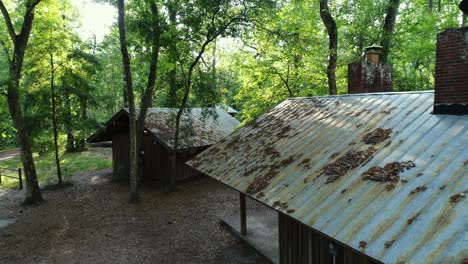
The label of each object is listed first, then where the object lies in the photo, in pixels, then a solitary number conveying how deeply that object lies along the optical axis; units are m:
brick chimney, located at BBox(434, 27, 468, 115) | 5.34
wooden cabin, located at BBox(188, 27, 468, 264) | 3.42
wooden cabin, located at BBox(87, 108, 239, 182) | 16.64
